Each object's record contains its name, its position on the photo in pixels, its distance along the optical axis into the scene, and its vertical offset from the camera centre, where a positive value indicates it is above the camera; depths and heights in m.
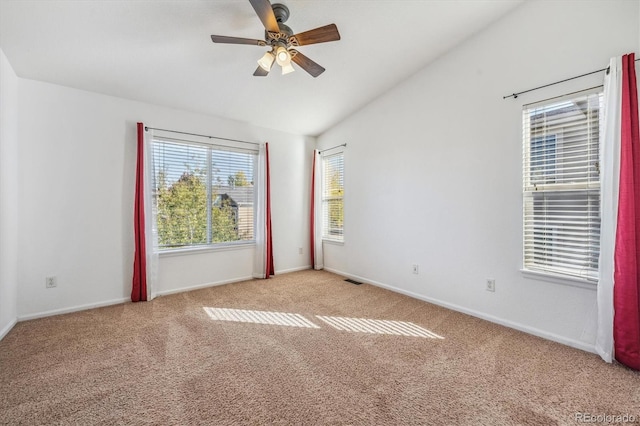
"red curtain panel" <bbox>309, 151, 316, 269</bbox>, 5.08 -0.19
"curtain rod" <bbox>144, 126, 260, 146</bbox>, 3.52 +1.13
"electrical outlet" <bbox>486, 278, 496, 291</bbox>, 2.81 -0.78
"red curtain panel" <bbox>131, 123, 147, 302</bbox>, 3.36 -0.30
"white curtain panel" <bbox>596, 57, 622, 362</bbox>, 2.03 +0.09
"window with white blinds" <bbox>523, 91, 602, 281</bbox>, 2.28 +0.23
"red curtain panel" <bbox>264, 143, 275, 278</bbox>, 4.49 -0.39
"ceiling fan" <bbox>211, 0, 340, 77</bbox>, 2.11 +1.45
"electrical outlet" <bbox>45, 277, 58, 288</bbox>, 2.97 -0.78
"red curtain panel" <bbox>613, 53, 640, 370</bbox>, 1.94 -0.20
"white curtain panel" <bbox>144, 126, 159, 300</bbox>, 3.44 -0.15
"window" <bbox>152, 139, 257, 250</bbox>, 3.71 +0.27
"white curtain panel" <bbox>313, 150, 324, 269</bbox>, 5.07 -0.11
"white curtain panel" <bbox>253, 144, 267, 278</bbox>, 4.48 -0.11
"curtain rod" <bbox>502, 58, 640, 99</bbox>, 2.20 +1.16
